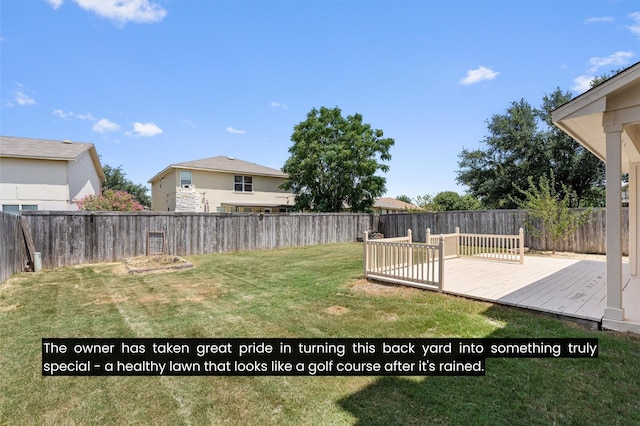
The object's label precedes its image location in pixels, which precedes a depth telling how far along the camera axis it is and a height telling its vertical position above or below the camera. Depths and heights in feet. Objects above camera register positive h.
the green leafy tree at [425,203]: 64.90 +2.66
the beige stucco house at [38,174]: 46.01 +6.84
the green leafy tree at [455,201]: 86.58 +3.96
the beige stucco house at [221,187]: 61.16 +6.33
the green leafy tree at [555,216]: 35.37 -0.24
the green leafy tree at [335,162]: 68.95 +11.91
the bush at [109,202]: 42.83 +2.15
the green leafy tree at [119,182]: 120.78 +14.19
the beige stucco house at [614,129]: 11.67 +3.28
